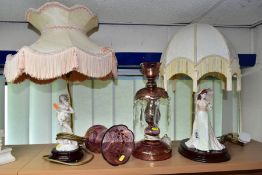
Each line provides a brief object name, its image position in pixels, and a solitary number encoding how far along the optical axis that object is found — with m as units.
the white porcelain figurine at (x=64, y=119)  0.96
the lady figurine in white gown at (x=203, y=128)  1.00
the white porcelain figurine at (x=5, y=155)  0.94
